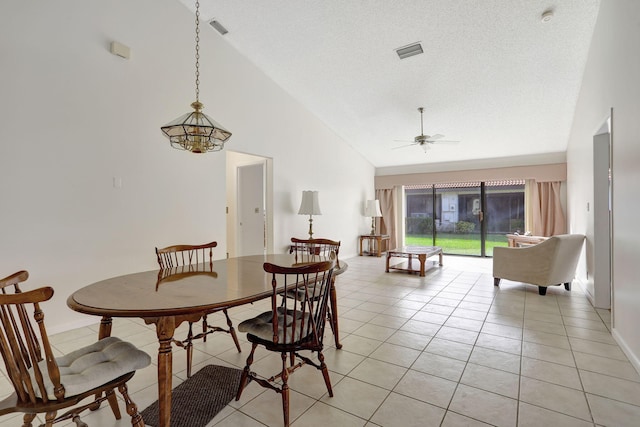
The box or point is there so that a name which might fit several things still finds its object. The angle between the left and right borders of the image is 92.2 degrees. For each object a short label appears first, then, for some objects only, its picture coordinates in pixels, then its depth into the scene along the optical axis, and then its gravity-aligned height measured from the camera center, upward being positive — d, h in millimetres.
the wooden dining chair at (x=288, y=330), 1597 -647
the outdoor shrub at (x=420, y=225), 8070 -242
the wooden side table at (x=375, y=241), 7430 -604
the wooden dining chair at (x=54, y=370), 1100 -648
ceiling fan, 4602 +1167
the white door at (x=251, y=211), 5246 +106
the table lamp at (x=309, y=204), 5379 +220
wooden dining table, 1358 -395
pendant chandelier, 2014 +569
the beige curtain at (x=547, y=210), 6242 +110
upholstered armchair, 3857 -597
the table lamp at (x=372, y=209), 7604 +179
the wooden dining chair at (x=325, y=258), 2457 -376
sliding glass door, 7148 +25
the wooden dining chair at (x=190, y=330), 2078 -828
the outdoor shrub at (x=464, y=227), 7518 -274
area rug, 1669 -1088
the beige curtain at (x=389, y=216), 8250 +5
